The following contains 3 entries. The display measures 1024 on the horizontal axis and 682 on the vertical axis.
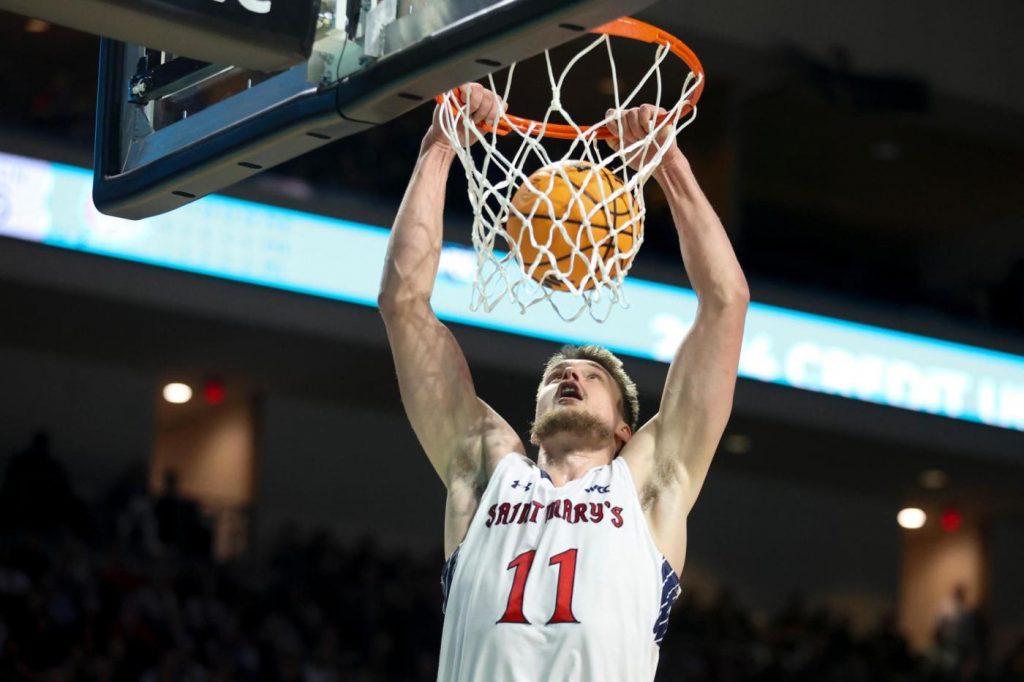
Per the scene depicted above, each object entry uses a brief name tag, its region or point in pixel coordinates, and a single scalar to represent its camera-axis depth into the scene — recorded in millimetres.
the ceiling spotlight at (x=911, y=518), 21250
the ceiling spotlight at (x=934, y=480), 18469
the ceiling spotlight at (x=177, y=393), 18109
